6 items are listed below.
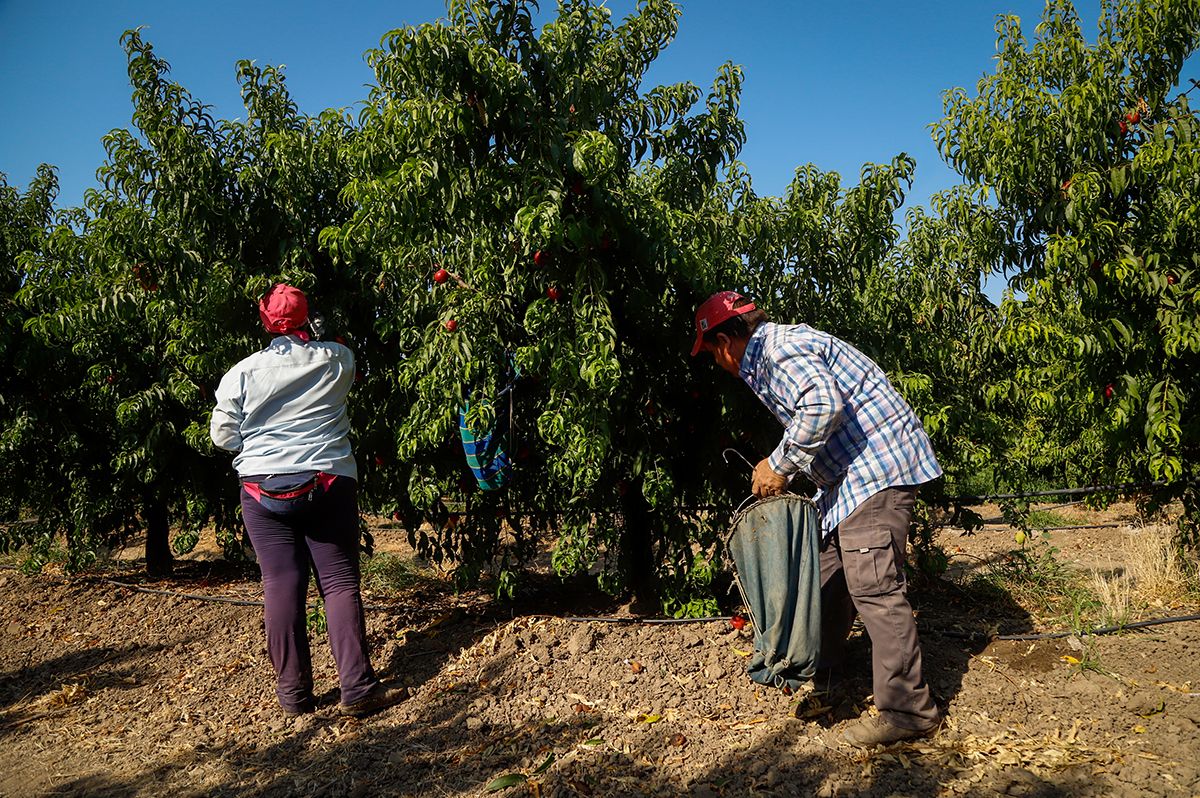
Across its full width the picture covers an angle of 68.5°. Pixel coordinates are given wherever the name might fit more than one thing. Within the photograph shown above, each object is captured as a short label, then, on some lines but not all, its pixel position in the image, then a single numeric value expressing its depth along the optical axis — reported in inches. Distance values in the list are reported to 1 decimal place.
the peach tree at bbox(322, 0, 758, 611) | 138.1
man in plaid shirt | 119.7
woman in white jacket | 145.4
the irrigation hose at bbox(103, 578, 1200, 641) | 157.6
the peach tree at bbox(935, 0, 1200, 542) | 159.8
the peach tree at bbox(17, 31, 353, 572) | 176.1
